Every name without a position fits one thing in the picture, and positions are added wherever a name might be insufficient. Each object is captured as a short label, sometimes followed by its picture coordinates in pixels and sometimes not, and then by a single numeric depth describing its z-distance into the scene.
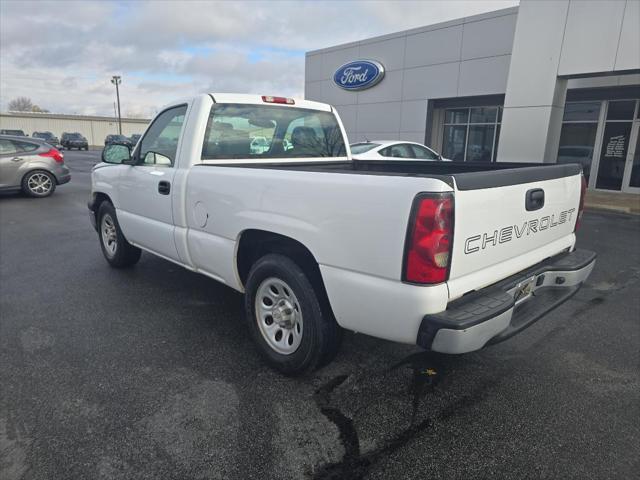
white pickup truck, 2.22
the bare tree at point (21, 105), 107.28
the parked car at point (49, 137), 39.39
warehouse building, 60.66
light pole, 57.47
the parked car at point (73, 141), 42.44
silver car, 11.12
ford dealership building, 10.91
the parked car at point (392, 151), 10.30
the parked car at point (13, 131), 33.34
